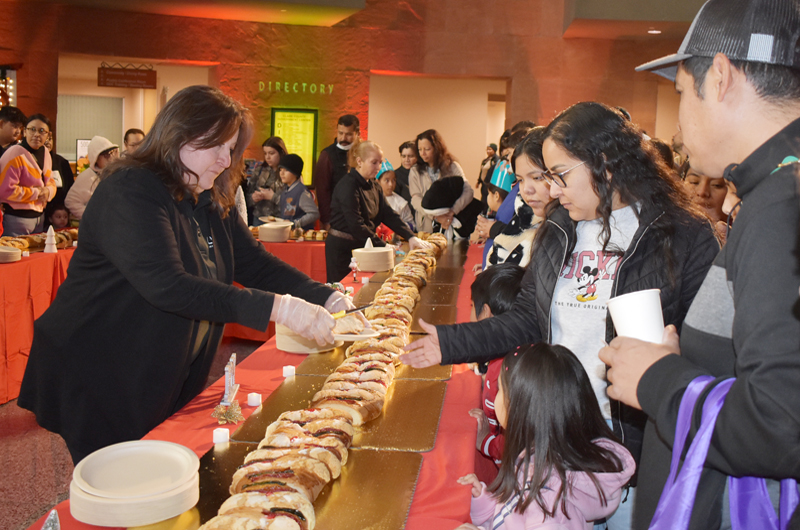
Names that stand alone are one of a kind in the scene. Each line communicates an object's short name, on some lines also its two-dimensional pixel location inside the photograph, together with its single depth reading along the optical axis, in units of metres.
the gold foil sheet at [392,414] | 1.76
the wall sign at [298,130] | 10.13
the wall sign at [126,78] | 9.69
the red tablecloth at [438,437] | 1.47
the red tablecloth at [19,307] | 4.12
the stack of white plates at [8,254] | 4.22
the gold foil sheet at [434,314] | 3.07
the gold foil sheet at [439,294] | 3.53
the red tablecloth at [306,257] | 5.86
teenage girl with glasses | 1.69
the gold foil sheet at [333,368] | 2.31
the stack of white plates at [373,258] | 4.25
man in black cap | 0.84
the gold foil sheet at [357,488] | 1.37
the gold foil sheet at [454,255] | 4.87
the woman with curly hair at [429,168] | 6.76
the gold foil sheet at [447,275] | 4.13
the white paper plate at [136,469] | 1.37
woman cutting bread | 1.88
